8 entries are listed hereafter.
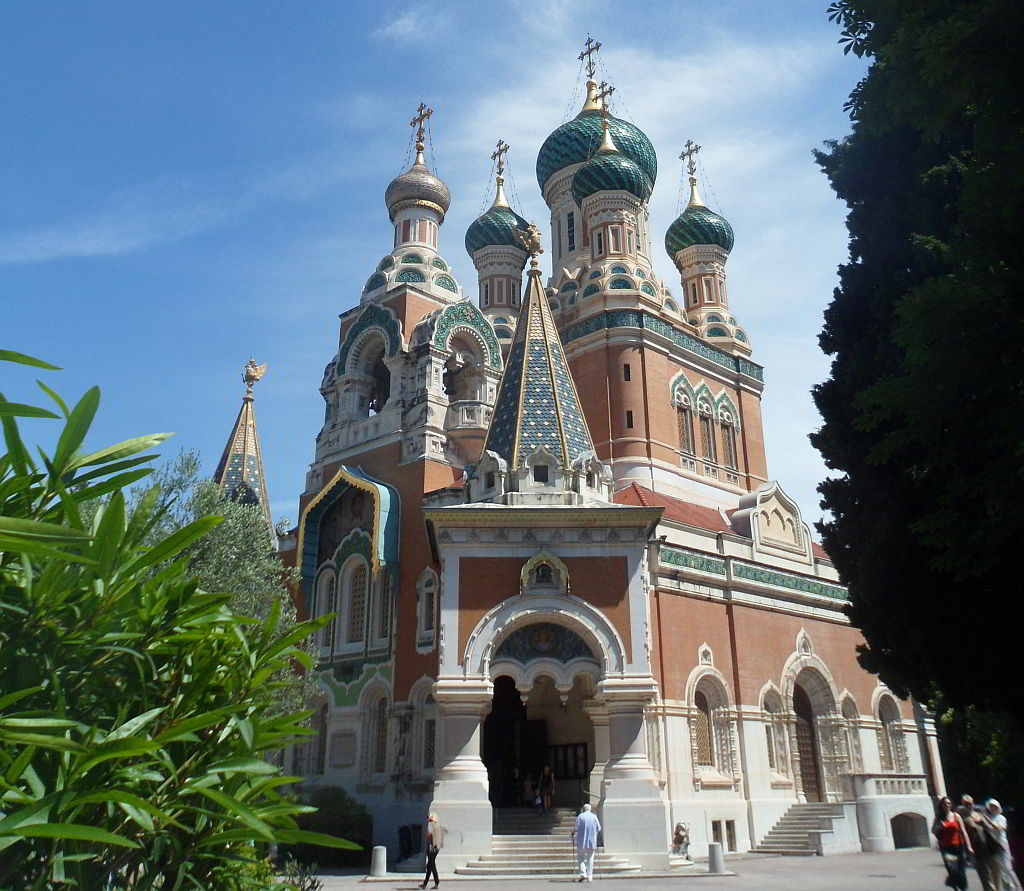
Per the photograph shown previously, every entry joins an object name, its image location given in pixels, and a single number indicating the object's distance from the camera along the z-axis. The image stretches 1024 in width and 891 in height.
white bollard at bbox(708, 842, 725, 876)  13.70
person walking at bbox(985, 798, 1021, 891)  9.11
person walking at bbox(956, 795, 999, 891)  9.16
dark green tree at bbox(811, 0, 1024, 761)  6.03
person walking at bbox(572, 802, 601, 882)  12.47
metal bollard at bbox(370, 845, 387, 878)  13.89
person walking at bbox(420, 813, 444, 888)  11.91
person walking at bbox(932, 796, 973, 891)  9.46
